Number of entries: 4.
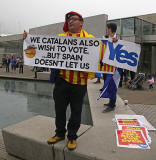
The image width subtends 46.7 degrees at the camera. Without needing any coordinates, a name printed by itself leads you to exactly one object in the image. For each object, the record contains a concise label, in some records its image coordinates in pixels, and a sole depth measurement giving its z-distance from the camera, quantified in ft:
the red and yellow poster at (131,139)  7.88
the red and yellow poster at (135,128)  9.31
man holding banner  7.64
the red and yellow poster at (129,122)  10.57
